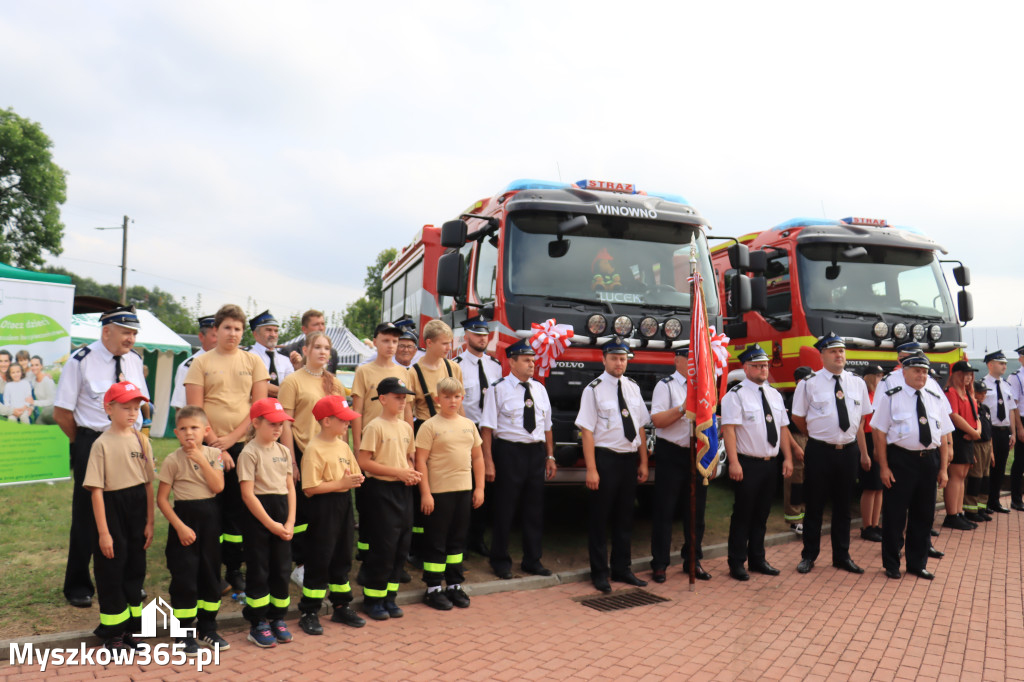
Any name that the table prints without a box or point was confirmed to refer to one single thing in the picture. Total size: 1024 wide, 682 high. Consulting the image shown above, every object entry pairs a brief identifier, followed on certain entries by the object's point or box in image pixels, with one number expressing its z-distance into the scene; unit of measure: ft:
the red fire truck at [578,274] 23.12
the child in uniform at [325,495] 16.58
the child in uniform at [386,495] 17.61
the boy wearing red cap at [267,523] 15.64
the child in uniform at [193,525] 15.06
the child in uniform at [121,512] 14.75
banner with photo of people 29.12
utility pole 124.98
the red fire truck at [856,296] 30.07
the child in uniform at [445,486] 18.78
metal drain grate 19.51
